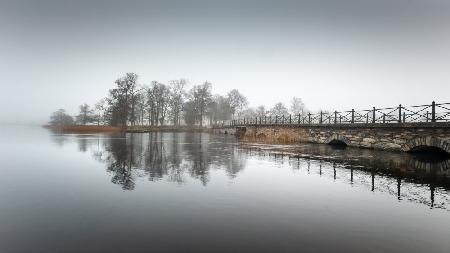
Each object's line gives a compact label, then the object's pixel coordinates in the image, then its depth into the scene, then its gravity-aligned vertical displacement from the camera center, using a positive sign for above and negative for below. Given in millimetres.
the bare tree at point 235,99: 87562 +7324
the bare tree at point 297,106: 92688 +5545
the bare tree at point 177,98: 73438 +6265
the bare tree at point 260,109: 108012 +5183
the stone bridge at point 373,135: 17203 -919
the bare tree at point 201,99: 72731 +6110
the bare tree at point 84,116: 83188 +2056
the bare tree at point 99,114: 79800 +2516
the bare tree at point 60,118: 101438 +1675
